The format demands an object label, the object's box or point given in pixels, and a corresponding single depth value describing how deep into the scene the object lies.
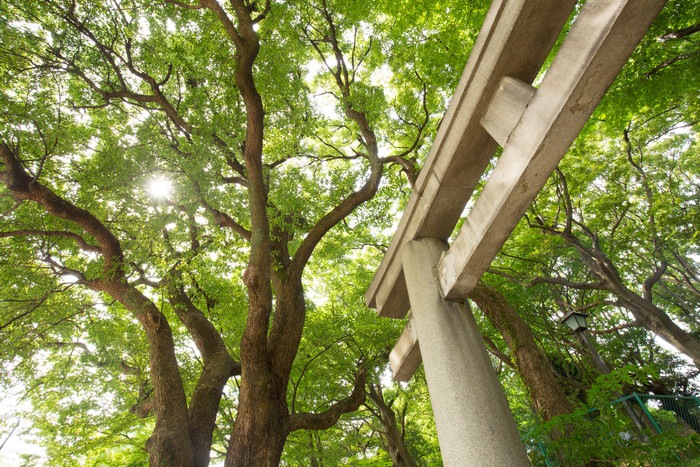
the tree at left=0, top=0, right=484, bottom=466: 5.16
